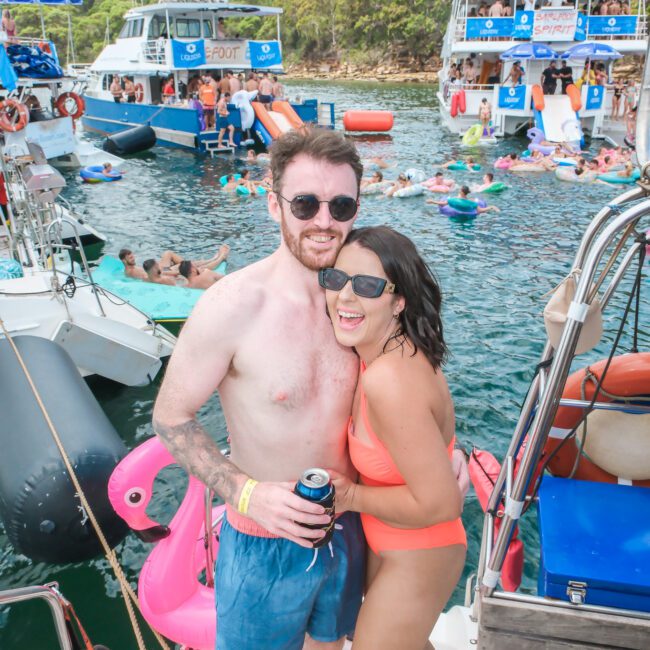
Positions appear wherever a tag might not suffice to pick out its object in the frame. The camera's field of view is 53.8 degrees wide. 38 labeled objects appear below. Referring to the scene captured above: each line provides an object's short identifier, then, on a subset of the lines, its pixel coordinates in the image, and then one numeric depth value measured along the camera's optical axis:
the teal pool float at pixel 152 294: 8.95
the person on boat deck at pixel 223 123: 23.38
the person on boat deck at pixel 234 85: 24.72
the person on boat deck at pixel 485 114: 25.66
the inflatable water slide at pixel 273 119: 23.50
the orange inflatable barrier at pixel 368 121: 26.07
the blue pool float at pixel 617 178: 17.09
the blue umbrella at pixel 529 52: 24.69
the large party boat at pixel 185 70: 23.81
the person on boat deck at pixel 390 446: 2.01
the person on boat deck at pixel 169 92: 25.50
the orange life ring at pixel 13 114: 16.33
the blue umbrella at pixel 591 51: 24.39
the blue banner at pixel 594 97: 24.44
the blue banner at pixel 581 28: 26.27
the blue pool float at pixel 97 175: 19.14
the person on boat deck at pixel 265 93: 24.55
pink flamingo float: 3.14
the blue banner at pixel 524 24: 26.44
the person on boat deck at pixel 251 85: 24.91
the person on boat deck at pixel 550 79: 25.47
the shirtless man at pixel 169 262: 10.57
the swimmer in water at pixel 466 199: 15.60
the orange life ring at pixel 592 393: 3.04
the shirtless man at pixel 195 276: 10.16
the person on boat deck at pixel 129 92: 26.80
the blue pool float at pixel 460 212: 15.22
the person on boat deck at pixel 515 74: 26.36
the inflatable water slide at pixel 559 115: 23.22
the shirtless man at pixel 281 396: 2.17
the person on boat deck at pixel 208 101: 23.11
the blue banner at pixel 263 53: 26.39
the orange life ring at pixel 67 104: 19.83
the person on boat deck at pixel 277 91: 25.12
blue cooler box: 2.07
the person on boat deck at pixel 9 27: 16.15
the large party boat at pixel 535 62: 24.52
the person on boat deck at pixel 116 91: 27.06
